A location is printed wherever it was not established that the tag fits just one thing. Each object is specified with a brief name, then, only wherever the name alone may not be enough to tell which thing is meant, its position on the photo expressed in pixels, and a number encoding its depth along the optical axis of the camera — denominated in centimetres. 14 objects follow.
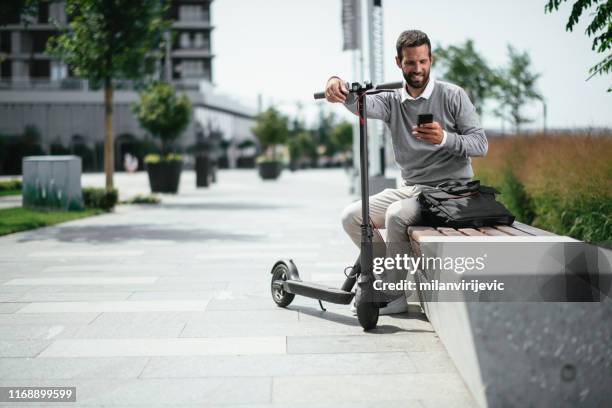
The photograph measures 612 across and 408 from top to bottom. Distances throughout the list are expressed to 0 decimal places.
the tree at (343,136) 7462
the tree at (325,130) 8681
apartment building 5909
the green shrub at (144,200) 1839
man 432
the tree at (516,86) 3856
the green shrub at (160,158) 2294
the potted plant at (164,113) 2677
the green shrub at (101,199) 1571
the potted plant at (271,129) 4328
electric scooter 428
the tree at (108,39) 1573
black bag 412
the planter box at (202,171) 2705
